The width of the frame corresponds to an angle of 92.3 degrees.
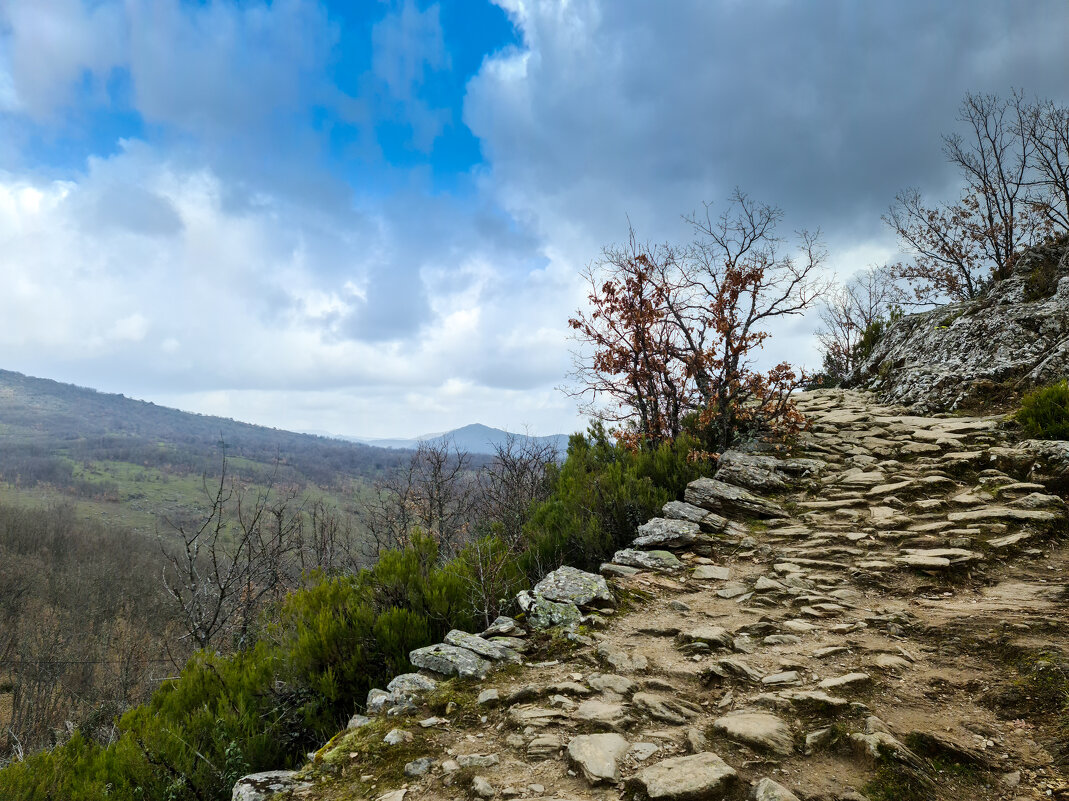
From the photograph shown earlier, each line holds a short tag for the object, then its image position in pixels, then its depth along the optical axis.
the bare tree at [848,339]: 15.73
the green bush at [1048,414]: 6.25
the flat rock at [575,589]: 4.40
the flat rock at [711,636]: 3.57
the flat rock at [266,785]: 2.45
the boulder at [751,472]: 7.03
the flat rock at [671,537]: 5.68
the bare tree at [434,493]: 15.52
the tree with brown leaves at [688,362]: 8.52
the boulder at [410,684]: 3.20
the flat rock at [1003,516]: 4.75
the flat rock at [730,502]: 6.39
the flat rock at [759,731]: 2.35
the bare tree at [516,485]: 8.56
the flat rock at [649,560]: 5.25
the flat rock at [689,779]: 2.06
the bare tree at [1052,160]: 13.92
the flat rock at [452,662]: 3.42
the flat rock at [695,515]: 6.03
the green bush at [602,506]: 5.98
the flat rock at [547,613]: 4.07
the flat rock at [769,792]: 1.97
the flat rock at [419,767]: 2.46
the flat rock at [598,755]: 2.26
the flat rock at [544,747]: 2.51
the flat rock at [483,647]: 3.63
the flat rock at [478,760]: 2.48
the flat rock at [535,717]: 2.79
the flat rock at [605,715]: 2.69
